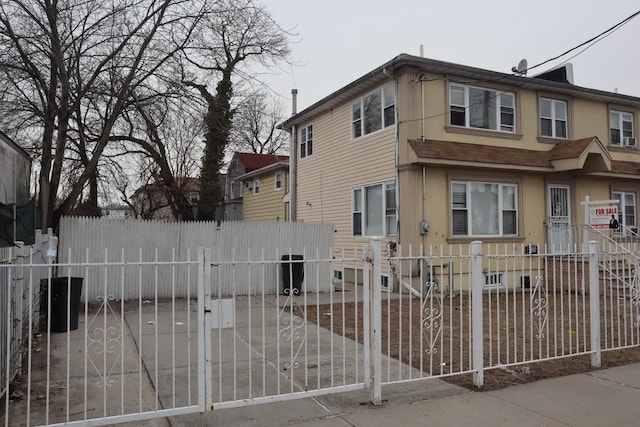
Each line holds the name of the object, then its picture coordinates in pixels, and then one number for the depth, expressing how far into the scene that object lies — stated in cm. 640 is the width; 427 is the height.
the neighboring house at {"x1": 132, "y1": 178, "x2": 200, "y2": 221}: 2355
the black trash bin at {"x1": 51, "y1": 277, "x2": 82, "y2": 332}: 849
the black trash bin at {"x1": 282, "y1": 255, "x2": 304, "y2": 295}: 1288
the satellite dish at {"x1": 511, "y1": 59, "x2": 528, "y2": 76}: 1575
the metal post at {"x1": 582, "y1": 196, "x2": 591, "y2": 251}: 1425
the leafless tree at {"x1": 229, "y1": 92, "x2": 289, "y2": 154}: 3987
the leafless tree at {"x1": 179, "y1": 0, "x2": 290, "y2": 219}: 1280
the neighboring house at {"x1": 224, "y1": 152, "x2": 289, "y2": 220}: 3316
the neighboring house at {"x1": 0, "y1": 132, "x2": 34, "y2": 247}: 586
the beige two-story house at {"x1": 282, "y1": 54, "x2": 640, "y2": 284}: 1325
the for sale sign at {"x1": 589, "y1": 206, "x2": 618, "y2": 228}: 1390
